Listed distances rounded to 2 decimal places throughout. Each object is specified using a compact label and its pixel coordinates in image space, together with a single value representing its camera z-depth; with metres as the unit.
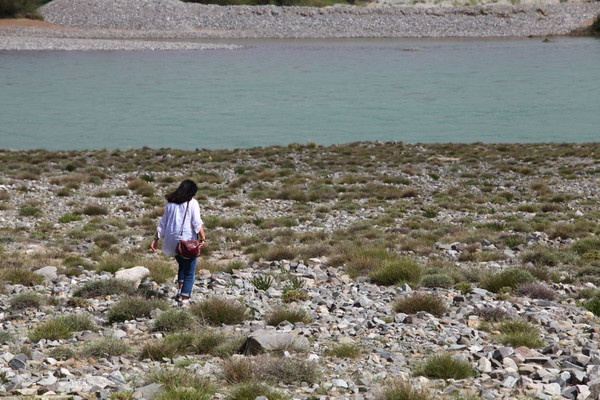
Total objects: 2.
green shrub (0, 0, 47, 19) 118.12
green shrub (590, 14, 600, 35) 118.50
